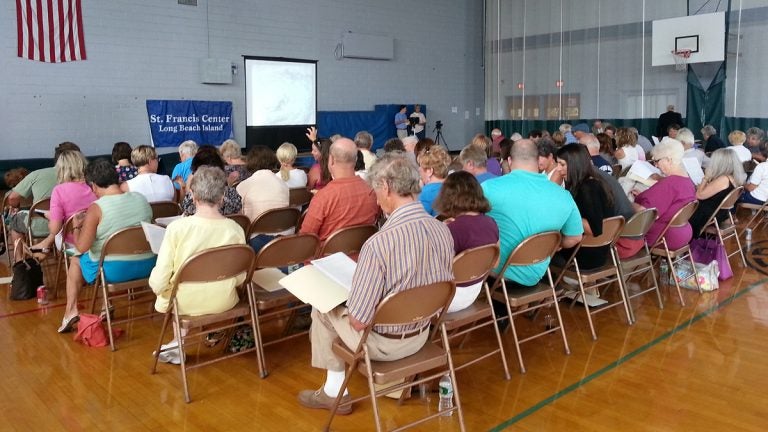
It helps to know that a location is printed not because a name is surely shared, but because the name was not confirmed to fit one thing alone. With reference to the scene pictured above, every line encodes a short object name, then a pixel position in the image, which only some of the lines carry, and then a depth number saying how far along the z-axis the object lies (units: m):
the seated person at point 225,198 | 4.24
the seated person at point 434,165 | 4.60
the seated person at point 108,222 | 4.02
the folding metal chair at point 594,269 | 4.15
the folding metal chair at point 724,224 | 5.41
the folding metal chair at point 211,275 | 3.21
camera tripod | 16.40
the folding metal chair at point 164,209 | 5.06
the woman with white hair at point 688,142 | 7.97
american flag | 9.80
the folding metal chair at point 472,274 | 3.08
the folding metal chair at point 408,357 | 2.59
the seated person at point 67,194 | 4.56
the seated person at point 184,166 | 6.11
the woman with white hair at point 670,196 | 4.89
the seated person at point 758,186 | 7.00
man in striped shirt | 2.60
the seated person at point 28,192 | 5.65
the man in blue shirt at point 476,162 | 4.87
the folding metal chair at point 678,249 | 4.75
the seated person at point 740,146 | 8.39
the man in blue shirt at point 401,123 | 15.04
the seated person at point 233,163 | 5.79
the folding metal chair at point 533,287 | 3.56
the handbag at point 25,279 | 5.12
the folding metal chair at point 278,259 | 3.54
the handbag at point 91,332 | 4.09
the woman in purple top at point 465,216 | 3.31
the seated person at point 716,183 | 5.43
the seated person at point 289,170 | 6.20
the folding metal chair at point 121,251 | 3.87
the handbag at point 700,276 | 5.28
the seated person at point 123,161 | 6.10
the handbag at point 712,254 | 5.65
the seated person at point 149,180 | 5.36
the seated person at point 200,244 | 3.32
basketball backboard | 12.68
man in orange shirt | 3.97
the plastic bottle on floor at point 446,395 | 3.18
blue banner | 11.50
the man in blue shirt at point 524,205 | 3.72
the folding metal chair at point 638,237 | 4.45
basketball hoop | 13.12
